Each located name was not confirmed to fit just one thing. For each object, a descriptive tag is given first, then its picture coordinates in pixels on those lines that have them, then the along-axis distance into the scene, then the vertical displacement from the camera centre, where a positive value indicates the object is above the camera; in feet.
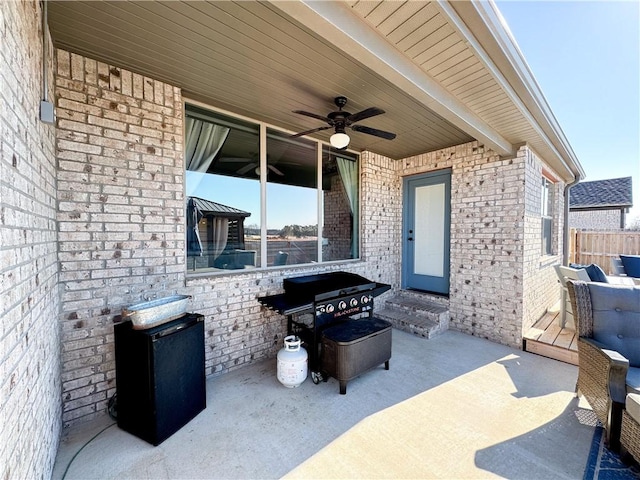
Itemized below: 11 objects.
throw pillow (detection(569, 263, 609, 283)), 11.06 -1.71
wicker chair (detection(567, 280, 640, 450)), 6.09 -2.92
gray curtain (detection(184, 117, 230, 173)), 9.52 +3.40
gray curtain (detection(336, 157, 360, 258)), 15.04 +2.20
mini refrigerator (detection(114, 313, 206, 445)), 6.31 -3.53
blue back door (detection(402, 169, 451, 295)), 15.23 +0.14
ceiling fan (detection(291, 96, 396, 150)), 9.14 +3.78
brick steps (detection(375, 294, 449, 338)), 13.38 -4.40
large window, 9.73 +1.65
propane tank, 8.66 -4.29
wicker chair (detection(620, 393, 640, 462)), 5.38 -4.04
